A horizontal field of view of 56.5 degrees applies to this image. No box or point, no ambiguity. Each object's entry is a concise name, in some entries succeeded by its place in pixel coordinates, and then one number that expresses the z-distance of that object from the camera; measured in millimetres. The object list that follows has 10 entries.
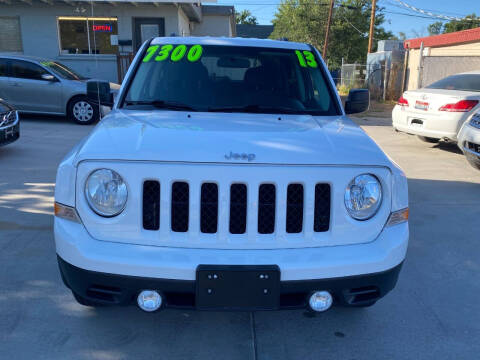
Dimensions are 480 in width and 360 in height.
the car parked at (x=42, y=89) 10547
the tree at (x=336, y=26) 40156
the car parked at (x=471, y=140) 6438
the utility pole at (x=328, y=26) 32862
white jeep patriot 2215
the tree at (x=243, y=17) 79875
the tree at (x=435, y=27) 54069
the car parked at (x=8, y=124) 6941
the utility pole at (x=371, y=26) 25991
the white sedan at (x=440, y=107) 7926
